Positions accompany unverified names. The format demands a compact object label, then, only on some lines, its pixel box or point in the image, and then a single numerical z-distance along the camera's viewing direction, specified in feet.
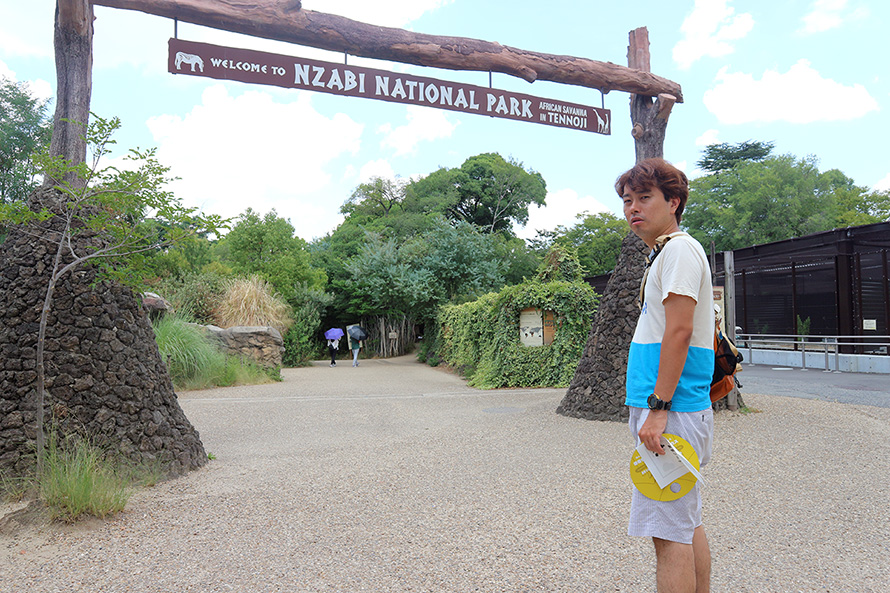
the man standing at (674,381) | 6.47
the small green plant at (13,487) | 12.71
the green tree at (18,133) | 82.64
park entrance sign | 19.70
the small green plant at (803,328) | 61.36
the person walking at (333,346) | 66.64
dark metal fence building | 54.95
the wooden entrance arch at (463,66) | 16.90
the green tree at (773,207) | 91.09
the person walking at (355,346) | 66.54
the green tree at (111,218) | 12.58
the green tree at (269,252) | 77.30
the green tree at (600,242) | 116.26
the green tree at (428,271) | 68.33
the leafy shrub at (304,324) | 64.64
